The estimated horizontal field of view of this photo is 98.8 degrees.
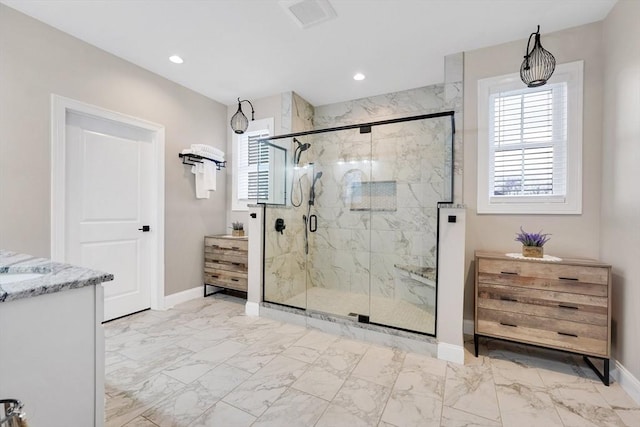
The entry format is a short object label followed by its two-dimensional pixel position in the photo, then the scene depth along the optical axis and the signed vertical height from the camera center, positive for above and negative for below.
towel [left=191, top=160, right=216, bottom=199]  3.60 +0.44
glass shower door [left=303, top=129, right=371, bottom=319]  3.38 -0.11
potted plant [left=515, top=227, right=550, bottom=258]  2.21 -0.25
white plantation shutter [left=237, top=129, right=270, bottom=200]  3.92 +0.68
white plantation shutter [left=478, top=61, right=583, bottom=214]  2.35 +0.63
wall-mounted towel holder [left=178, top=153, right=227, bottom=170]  3.47 +0.67
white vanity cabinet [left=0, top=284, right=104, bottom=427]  0.89 -0.53
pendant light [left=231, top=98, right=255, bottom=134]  3.19 +1.02
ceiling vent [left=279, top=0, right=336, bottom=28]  2.10 +1.60
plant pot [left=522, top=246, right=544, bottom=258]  2.21 -0.31
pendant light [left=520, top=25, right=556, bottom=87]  2.07 +1.12
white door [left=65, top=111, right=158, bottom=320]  2.65 +0.04
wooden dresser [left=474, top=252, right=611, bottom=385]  1.92 -0.68
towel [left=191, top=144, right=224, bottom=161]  3.45 +0.79
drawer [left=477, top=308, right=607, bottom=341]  1.93 -0.83
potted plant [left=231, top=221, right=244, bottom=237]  3.77 -0.27
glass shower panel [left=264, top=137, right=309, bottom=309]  3.21 -0.33
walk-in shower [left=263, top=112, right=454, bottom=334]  2.96 -0.10
